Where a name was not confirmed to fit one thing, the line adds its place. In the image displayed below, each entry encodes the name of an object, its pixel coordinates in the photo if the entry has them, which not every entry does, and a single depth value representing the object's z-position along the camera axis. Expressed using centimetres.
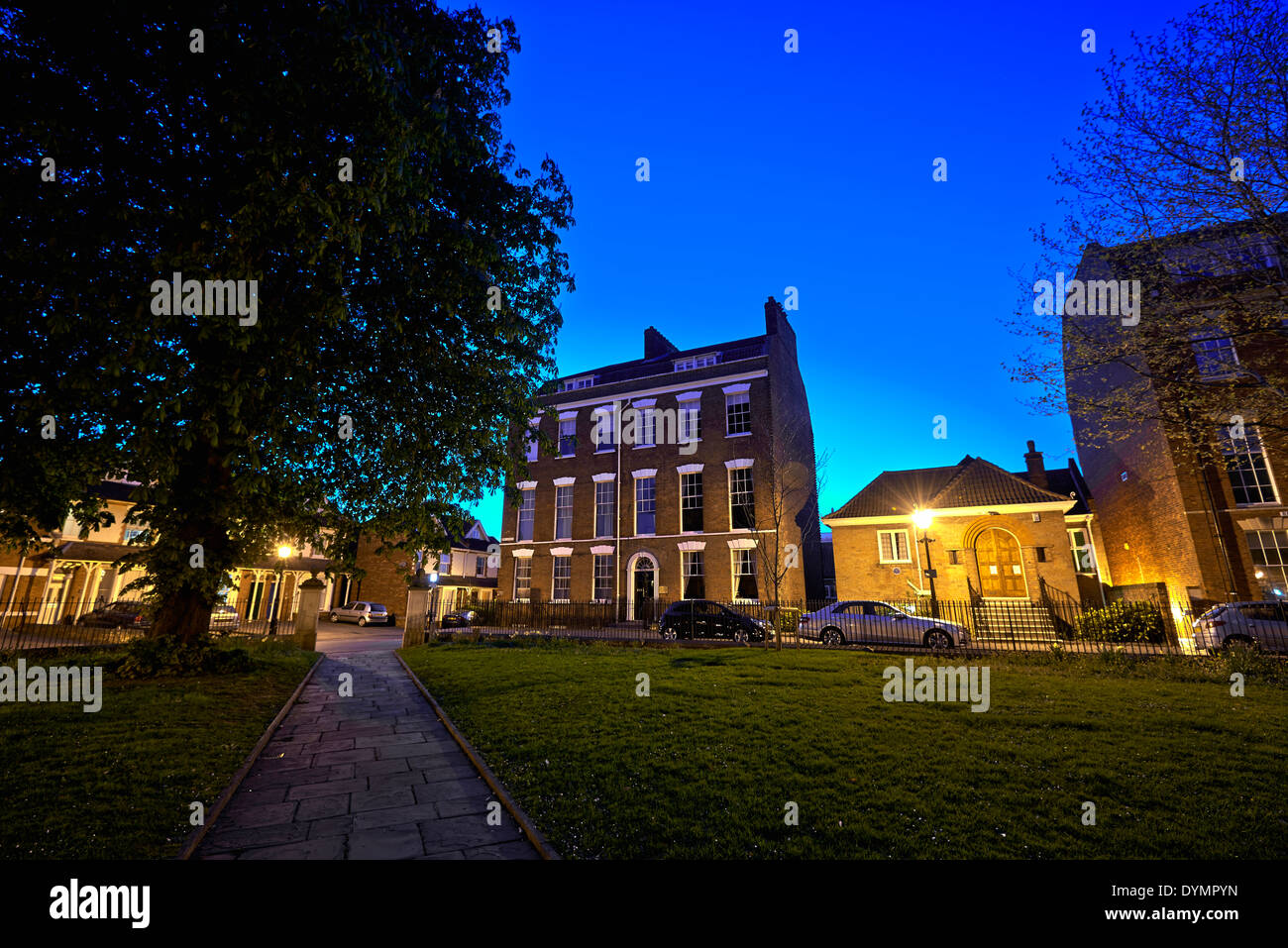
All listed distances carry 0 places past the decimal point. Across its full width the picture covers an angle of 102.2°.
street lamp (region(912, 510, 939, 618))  1738
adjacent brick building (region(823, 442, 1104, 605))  2319
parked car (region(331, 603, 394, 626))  3588
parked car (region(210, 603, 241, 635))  2178
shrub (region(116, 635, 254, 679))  1039
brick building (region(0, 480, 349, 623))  2397
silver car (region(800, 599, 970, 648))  1539
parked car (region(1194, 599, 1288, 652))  1329
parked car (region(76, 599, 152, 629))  2350
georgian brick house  2733
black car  1869
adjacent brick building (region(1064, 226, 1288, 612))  945
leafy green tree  680
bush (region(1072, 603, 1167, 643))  1691
